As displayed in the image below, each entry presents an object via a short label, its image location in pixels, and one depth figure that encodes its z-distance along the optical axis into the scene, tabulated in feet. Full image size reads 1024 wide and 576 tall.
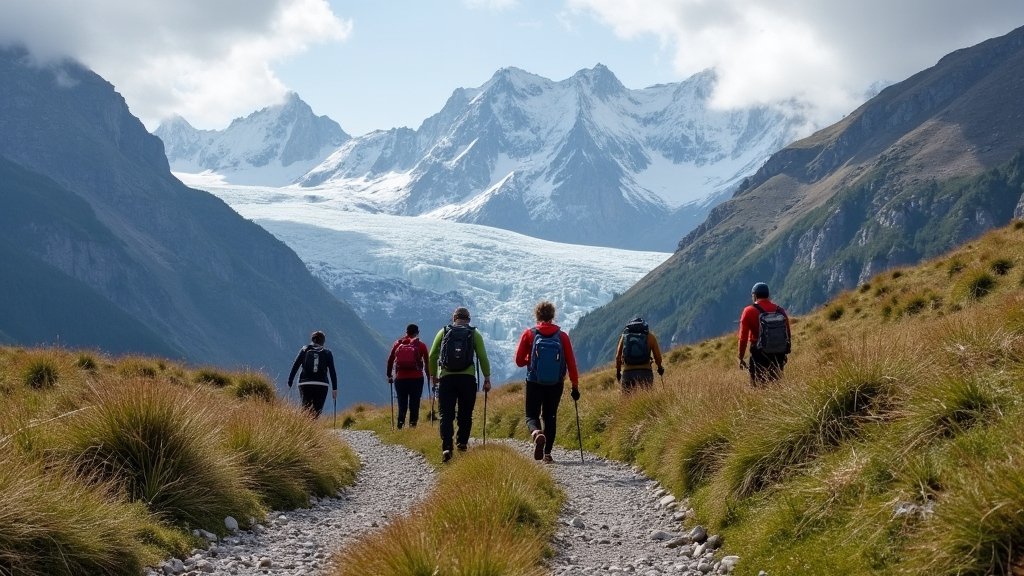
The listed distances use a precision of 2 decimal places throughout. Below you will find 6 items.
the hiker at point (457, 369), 52.16
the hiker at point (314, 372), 68.18
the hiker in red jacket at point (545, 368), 51.83
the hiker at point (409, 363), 73.31
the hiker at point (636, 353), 63.10
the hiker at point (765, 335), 50.29
